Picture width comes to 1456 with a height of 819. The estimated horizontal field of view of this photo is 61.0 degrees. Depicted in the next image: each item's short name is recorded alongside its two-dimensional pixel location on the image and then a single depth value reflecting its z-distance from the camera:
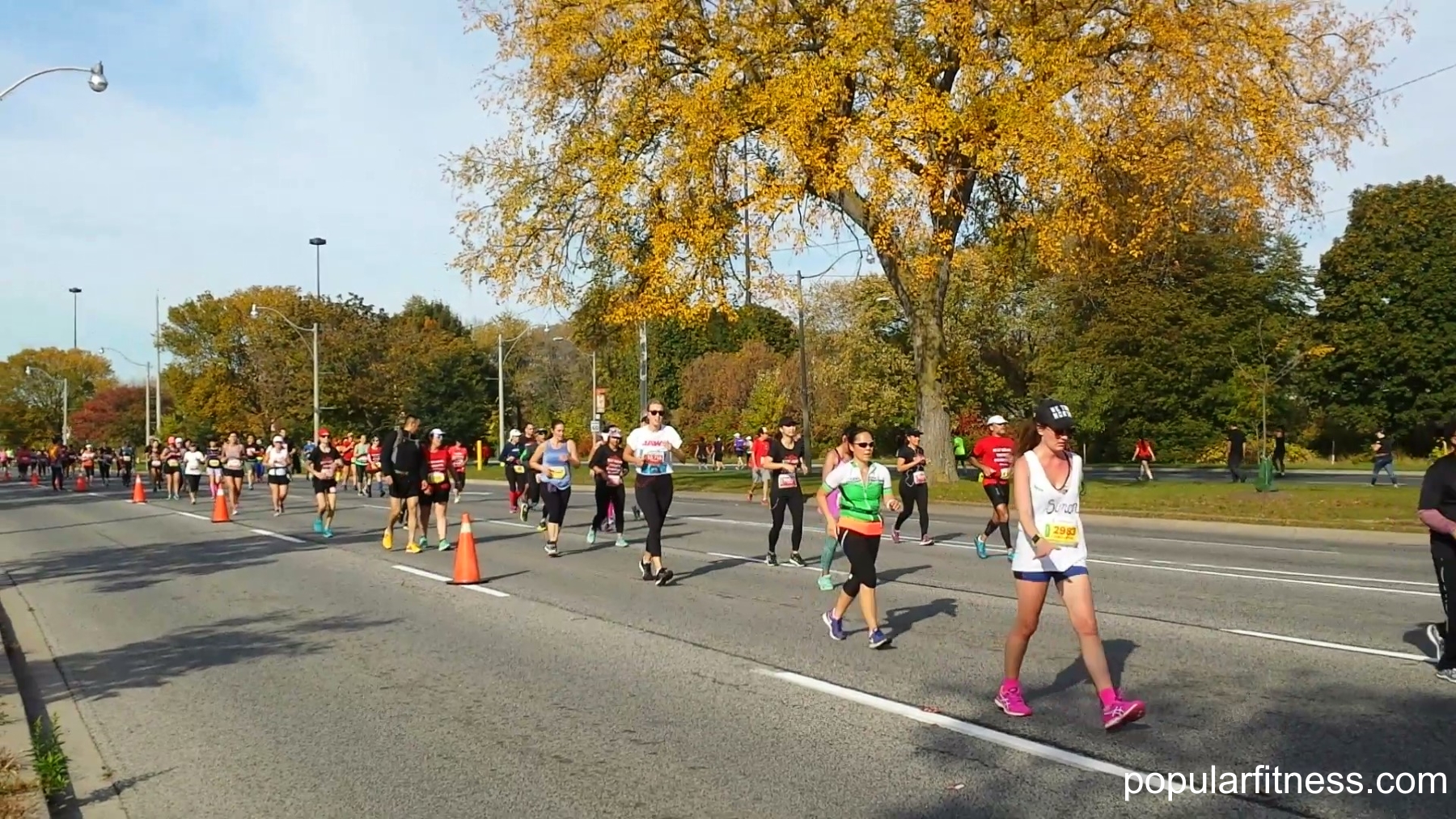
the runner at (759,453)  24.55
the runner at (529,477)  23.50
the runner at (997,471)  15.64
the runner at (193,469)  31.91
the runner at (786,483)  14.84
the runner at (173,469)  34.62
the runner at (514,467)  25.02
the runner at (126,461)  52.25
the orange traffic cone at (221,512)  24.13
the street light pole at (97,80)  20.25
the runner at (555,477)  16.34
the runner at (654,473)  13.21
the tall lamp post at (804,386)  39.56
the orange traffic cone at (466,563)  13.12
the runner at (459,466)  27.58
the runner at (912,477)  16.94
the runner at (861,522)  8.91
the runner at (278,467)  25.44
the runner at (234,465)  27.47
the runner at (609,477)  17.14
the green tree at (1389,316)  54.97
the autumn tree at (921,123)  23.56
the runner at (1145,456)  37.41
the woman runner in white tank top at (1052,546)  6.46
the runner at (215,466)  30.20
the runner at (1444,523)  7.71
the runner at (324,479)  20.41
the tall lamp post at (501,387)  56.53
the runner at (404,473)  16.33
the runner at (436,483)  16.58
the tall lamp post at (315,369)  56.18
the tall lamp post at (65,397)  83.64
